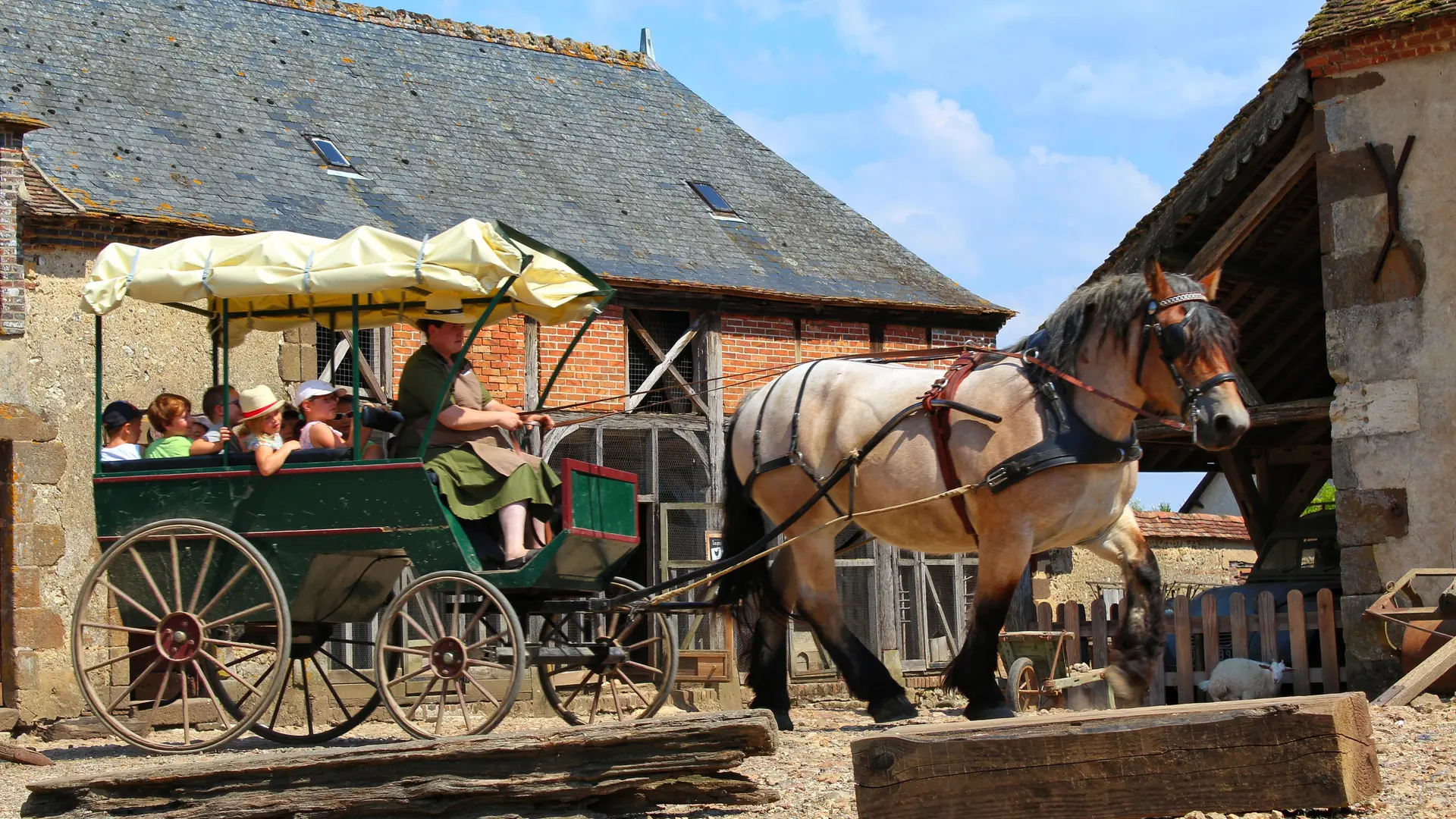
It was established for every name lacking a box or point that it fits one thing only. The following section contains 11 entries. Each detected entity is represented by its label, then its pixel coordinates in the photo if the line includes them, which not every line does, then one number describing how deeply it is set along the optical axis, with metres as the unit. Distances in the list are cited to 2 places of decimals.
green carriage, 7.15
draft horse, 7.11
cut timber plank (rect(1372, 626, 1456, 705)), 8.09
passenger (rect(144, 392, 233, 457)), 8.32
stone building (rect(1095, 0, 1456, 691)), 10.17
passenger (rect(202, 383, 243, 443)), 8.48
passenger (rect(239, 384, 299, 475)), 7.69
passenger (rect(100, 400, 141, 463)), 8.45
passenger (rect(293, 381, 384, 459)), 7.74
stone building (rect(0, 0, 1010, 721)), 11.74
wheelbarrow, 10.55
